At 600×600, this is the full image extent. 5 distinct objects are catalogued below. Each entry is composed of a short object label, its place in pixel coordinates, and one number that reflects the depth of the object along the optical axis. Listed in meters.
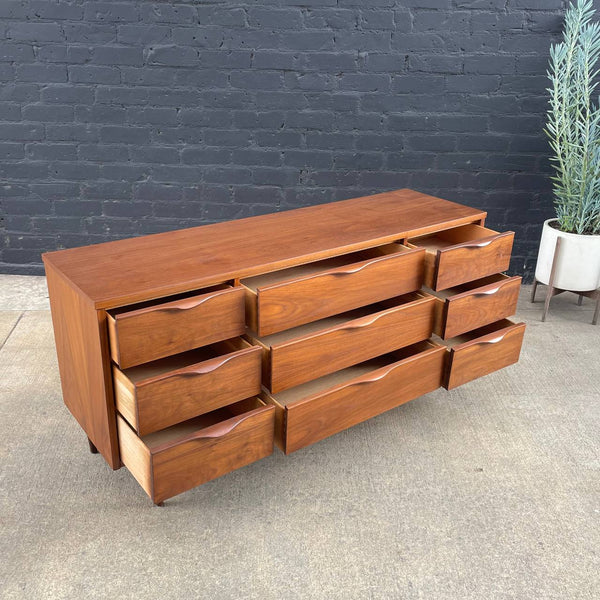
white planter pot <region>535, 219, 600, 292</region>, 2.65
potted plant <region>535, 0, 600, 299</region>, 2.54
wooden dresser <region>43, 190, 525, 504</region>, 1.44
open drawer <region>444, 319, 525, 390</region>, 1.91
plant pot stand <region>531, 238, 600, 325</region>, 2.70
